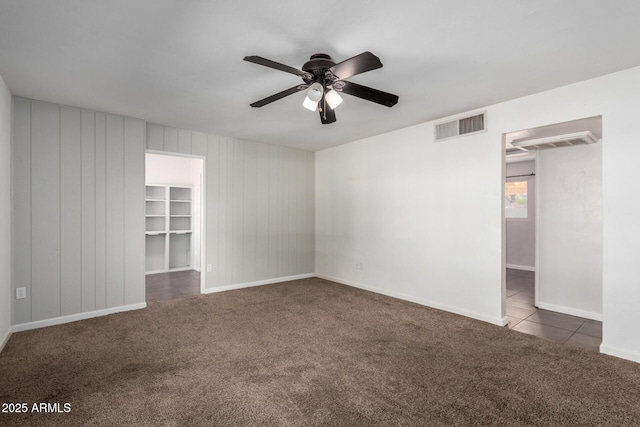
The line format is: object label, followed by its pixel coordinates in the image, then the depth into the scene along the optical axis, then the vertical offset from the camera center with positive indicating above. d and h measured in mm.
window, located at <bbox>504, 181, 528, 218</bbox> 7648 +346
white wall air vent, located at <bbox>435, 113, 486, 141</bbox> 3826 +1108
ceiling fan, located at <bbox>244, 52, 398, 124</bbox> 2098 +1003
